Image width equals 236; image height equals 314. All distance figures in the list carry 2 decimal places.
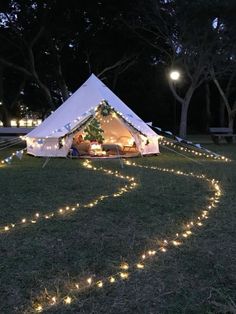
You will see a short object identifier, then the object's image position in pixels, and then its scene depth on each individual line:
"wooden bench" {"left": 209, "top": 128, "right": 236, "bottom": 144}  14.84
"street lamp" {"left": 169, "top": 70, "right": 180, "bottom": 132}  15.15
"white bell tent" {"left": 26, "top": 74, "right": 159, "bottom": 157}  9.26
